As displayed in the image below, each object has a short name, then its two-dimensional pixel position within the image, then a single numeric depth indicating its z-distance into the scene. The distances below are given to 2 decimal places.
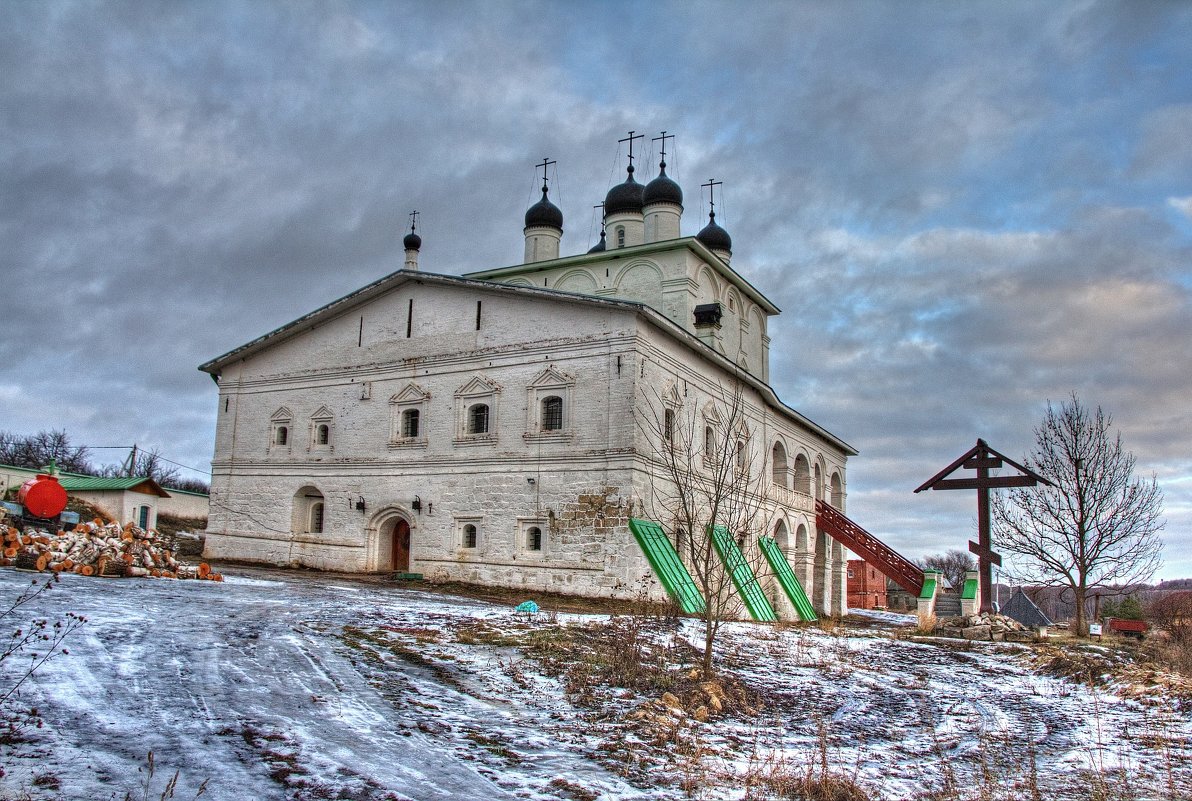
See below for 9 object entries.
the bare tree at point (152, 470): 62.53
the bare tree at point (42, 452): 61.69
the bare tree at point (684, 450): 20.94
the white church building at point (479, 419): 20.53
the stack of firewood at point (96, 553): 14.71
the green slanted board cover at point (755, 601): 21.75
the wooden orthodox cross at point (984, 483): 22.28
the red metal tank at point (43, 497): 16.83
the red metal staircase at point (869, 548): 28.19
